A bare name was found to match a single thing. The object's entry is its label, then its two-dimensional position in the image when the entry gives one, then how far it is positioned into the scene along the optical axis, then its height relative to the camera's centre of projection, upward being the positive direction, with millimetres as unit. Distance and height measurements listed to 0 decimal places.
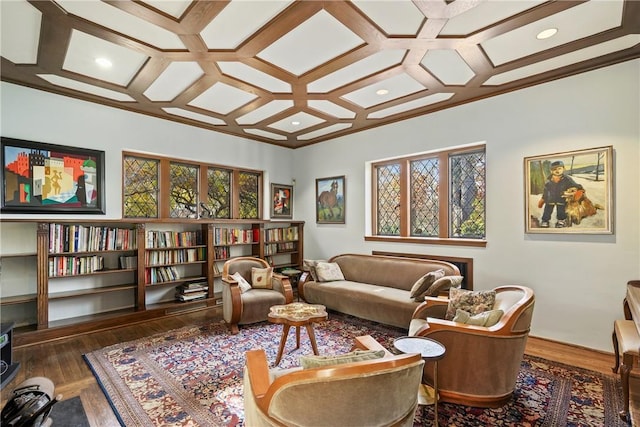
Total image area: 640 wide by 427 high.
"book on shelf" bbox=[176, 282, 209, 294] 4634 -1115
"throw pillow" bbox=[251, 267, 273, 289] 4422 -935
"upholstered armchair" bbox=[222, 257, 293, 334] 3789 -1079
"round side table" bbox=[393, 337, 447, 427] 1862 -877
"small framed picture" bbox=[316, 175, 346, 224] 5633 +286
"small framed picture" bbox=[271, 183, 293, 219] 6203 +308
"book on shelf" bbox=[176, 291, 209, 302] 4586 -1240
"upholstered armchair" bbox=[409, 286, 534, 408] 2166 -1044
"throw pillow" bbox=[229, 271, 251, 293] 4047 -918
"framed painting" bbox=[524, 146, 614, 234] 3072 +230
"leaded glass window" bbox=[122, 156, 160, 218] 4445 +448
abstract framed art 3443 +484
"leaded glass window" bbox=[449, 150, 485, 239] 4070 +261
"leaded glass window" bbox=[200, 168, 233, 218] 5270 +382
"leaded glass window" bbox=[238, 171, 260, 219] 5809 +434
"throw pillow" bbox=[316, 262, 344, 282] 4699 -904
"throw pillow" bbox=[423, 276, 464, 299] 3307 -780
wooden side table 2873 -990
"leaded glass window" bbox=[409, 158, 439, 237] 4539 +262
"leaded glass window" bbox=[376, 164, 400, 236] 5023 +264
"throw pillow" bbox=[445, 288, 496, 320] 2600 -779
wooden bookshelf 3465 -687
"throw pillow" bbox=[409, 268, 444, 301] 3462 -816
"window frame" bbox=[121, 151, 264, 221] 4704 +586
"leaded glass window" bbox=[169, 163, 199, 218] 4902 +430
